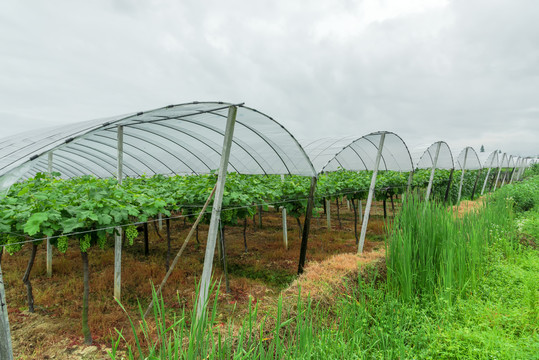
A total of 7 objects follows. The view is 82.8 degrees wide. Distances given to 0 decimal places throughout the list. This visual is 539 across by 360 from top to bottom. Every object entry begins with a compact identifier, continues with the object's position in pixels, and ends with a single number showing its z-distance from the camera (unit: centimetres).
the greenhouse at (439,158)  1071
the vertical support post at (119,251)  403
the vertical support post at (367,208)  573
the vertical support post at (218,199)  336
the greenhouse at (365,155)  692
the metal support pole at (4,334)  221
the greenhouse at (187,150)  285
